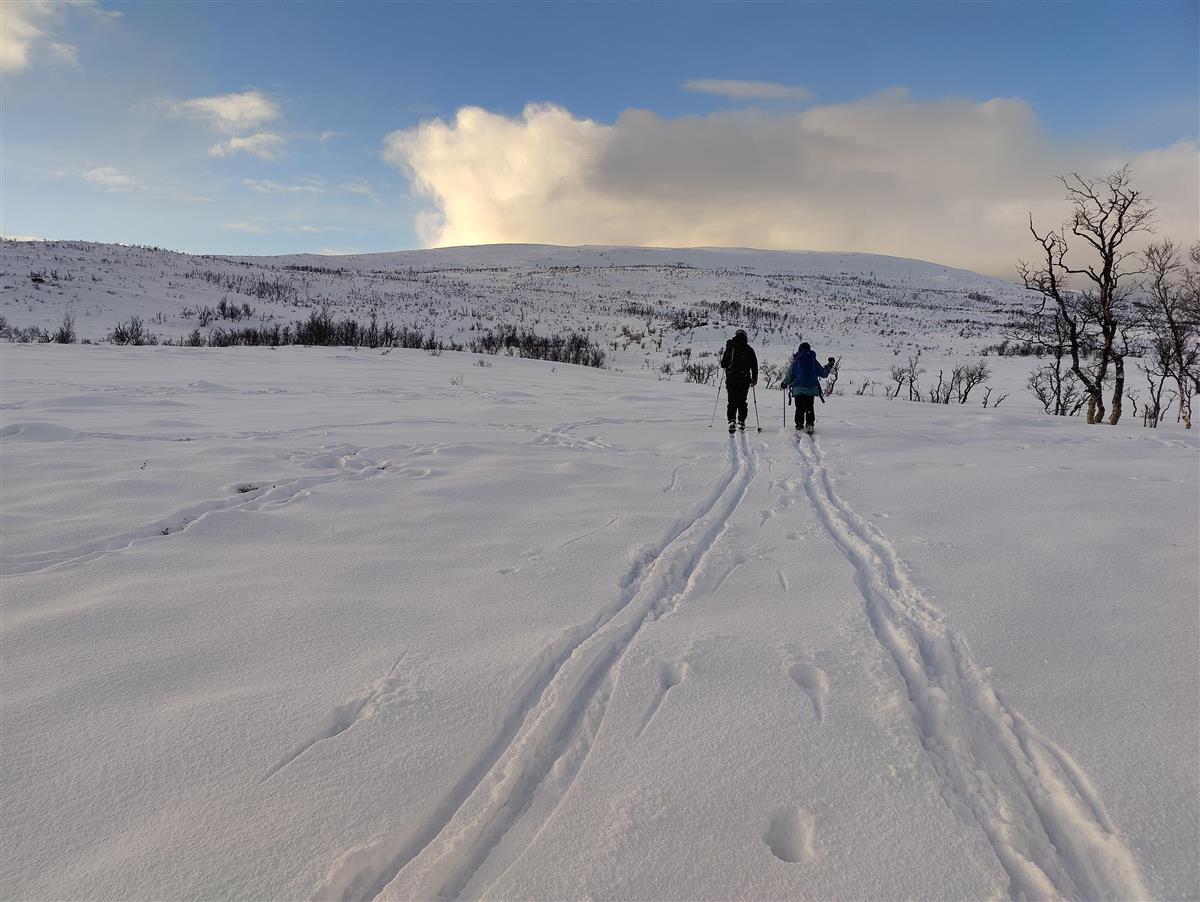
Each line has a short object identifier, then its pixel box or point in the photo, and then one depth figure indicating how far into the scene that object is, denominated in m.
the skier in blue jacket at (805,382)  9.32
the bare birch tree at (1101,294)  11.09
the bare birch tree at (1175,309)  11.33
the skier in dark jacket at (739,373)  9.50
